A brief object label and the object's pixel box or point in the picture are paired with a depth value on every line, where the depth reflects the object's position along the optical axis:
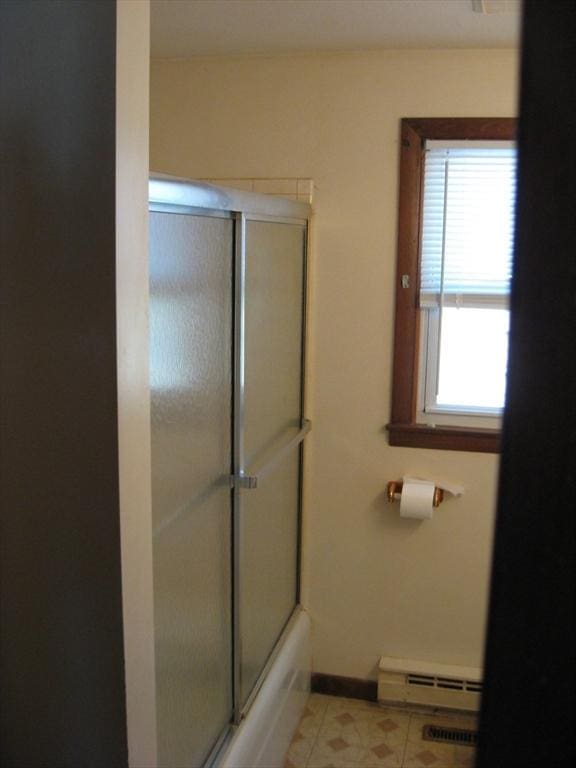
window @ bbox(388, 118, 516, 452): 2.56
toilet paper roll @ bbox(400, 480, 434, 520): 2.63
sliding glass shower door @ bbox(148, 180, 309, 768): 1.51
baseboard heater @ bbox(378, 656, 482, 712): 2.78
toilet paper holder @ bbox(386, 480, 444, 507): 2.68
